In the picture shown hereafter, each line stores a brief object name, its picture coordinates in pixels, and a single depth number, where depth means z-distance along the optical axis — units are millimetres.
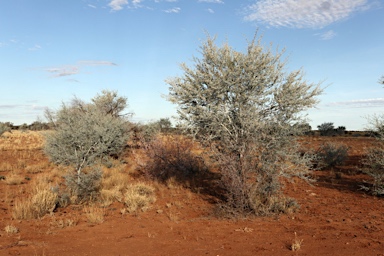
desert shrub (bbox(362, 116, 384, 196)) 10922
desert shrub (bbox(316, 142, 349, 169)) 17750
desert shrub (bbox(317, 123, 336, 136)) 48906
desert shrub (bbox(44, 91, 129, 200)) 11297
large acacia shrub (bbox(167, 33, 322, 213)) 9227
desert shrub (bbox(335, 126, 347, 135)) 49675
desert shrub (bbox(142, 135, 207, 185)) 14812
